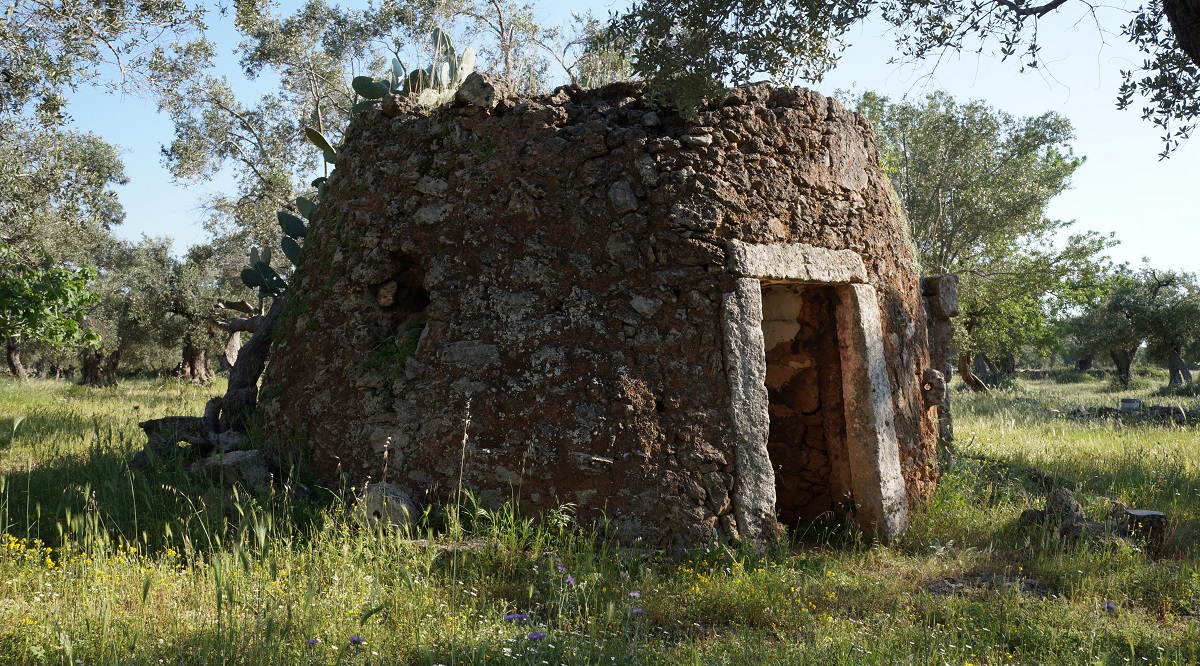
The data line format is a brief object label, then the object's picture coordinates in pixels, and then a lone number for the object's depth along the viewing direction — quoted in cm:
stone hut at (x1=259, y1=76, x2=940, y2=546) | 494
